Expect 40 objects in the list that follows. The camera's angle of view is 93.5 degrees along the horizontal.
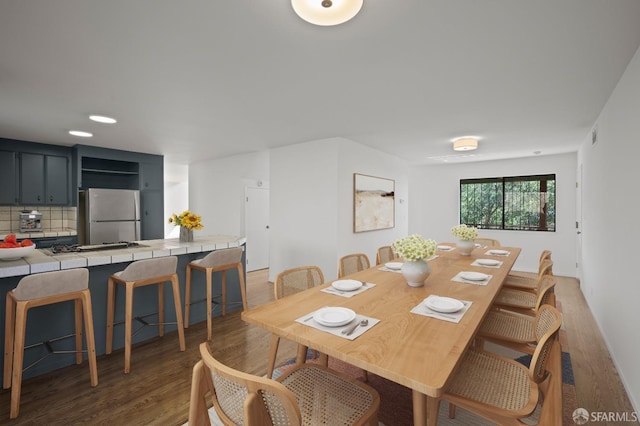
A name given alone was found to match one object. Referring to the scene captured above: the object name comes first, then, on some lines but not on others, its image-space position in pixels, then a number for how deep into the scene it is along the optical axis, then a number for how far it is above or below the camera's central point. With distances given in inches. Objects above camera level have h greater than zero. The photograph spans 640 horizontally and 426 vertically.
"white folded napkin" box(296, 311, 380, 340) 51.0 -20.8
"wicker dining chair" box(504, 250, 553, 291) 93.7 -27.8
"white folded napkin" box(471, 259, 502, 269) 103.5 -18.9
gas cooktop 102.5 -13.6
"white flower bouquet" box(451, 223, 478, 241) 126.6 -9.3
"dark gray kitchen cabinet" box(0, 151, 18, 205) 174.9 +19.3
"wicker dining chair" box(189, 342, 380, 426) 33.8 -28.0
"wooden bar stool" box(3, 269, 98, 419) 72.9 -23.8
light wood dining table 41.2 -20.9
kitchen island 84.7 -30.3
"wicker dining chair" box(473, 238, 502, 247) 170.3 -17.9
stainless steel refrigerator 195.9 -3.5
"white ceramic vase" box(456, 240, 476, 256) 125.4 -15.0
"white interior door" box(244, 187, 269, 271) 239.9 -13.6
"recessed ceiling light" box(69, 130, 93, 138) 158.4 +41.2
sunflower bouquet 128.2 -4.2
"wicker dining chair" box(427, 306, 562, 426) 47.7 -31.1
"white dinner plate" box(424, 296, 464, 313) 59.4 -19.3
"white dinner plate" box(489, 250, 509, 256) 126.1 -17.8
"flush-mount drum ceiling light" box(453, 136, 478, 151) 167.9 +38.1
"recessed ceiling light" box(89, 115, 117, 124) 131.2 +40.9
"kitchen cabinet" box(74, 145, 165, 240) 215.5 +23.9
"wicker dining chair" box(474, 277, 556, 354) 71.6 -30.3
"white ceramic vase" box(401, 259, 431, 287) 78.0 -15.9
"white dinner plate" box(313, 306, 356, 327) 53.3 -19.7
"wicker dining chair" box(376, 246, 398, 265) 134.2 -20.4
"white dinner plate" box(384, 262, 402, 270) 100.4 -18.6
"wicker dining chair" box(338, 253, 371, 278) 106.4 -20.0
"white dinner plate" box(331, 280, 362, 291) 75.1 -19.0
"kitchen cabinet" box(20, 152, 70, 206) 182.4 +19.3
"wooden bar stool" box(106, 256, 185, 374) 90.5 -22.7
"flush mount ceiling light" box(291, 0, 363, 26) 54.6 +37.1
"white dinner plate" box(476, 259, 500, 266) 105.4 -18.2
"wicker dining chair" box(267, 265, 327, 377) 80.0 -20.6
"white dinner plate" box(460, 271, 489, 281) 84.3 -18.6
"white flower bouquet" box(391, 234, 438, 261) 77.1 -9.6
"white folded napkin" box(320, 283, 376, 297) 73.0 -20.1
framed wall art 185.9 +5.3
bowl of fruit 82.5 -10.9
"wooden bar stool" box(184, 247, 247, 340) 114.3 -21.9
